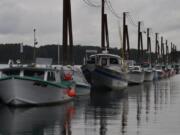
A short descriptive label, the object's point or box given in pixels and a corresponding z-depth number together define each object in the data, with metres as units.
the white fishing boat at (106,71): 48.91
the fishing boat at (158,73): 96.26
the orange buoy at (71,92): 32.23
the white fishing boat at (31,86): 27.45
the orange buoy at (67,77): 33.91
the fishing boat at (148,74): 83.44
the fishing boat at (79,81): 37.53
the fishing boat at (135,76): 67.12
